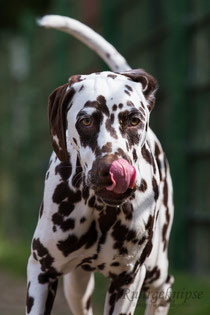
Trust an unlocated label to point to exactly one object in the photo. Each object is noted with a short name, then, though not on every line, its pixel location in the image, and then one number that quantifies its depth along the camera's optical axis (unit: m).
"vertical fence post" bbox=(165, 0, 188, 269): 15.11
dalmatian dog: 5.92
